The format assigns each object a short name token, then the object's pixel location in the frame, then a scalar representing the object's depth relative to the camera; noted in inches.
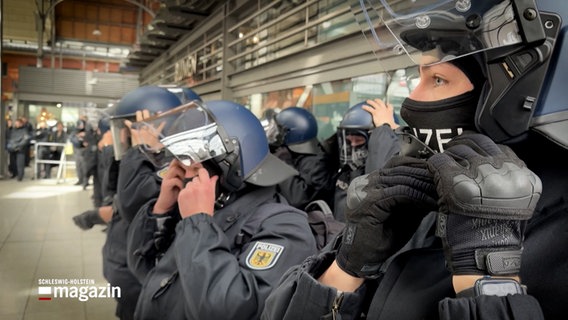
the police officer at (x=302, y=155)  127.3
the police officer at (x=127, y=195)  86.0
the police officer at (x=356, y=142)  103.6
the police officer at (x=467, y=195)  22.0
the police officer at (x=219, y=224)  49.1
